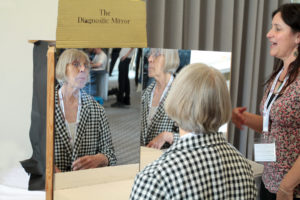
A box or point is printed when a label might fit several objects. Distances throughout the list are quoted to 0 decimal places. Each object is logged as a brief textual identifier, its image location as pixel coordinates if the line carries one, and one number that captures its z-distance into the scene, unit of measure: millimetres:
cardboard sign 1192
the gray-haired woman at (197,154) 799
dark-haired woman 1383
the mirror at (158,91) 1567
